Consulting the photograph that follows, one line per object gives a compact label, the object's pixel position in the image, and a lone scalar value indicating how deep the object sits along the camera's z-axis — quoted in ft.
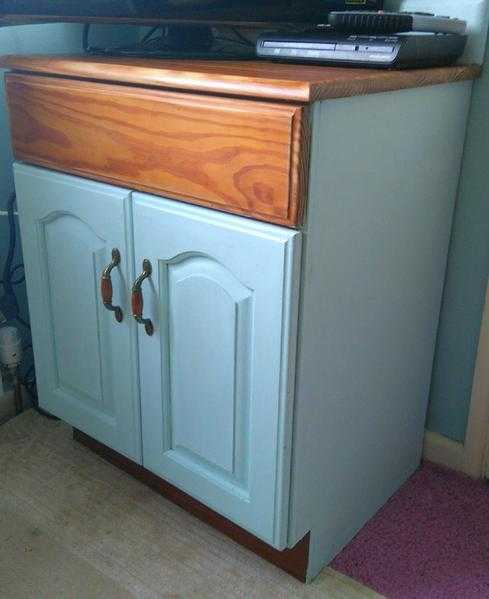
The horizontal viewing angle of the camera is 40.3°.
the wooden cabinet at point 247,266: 2.75
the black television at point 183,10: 3.59
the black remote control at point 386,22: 3.10
